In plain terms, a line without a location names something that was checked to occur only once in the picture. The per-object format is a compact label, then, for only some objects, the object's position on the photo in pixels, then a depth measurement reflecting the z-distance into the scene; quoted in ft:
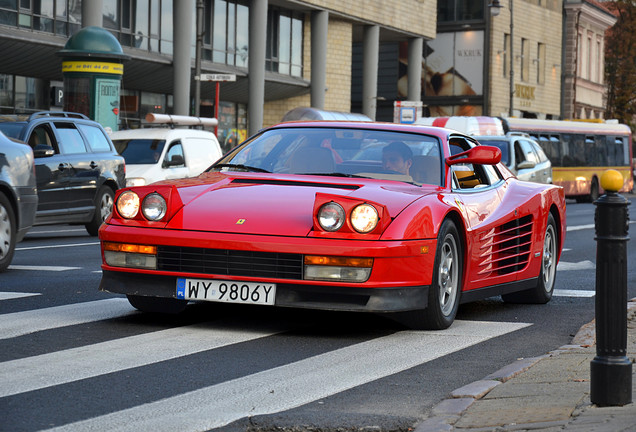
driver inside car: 27.02
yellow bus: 136.15
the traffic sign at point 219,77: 99.09
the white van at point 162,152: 73.20
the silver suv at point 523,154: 87.51
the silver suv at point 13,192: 37.32
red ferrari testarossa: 23.13
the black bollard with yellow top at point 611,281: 16.76
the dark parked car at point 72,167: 54.39
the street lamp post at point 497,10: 170.09
